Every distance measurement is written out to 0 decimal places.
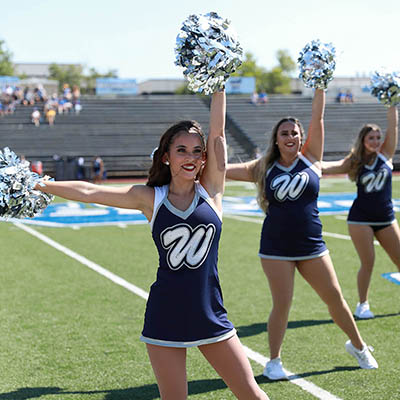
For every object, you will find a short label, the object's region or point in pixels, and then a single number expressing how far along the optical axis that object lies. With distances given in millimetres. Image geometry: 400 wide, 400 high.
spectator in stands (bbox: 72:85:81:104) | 34475
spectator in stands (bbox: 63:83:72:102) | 34156
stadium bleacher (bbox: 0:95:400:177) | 28781
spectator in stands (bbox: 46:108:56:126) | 31234
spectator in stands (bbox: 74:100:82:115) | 33119
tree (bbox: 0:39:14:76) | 72500
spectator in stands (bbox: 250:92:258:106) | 38447
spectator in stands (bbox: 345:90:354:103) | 40750
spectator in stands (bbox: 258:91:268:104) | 38781
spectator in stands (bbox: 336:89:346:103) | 40812
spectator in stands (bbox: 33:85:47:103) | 33688
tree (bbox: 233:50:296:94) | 77750
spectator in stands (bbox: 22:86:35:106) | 33062
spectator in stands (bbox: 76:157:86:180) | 25453
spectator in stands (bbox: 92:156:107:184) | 25172
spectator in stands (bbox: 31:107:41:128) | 30844
